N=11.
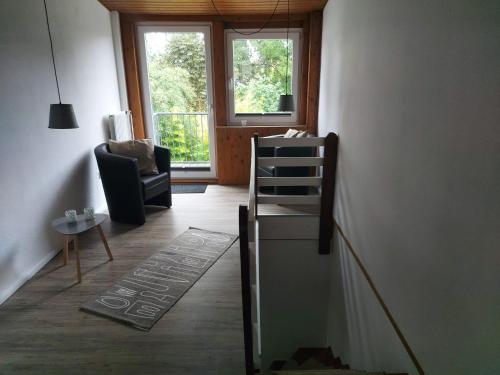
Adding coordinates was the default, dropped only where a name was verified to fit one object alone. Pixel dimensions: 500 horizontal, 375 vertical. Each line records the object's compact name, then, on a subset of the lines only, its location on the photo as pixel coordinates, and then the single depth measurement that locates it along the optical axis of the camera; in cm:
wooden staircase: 310
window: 430
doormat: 453
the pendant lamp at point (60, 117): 239
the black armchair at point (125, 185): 306
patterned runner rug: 204
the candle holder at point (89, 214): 249
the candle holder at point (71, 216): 242
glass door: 430
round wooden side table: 230
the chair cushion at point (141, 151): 341
